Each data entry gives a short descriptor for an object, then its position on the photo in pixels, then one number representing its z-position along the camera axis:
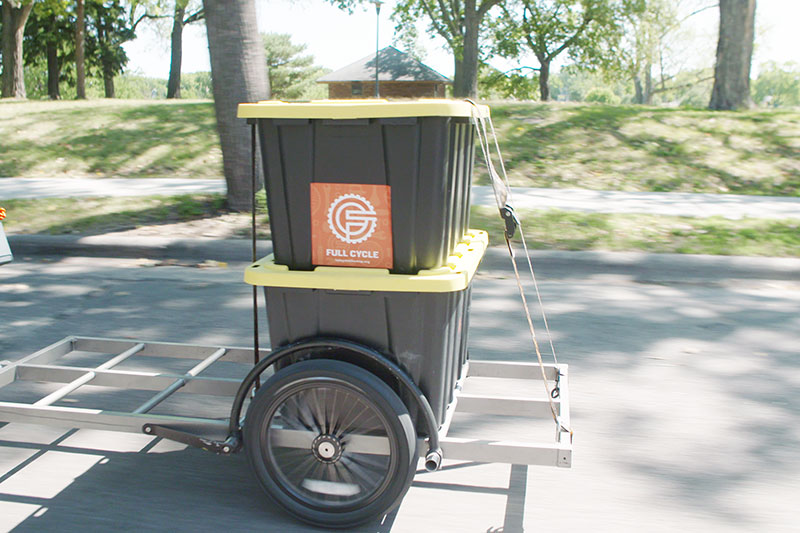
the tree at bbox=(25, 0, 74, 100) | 37.66
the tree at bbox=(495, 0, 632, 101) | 48.94
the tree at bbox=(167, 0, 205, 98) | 34.59
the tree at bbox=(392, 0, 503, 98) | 26.31
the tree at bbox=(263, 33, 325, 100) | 75.12
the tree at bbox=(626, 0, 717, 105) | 54.72
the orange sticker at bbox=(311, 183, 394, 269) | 2.74
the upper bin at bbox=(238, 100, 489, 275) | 2.64
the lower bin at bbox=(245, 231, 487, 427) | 2.74
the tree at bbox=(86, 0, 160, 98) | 42.46
